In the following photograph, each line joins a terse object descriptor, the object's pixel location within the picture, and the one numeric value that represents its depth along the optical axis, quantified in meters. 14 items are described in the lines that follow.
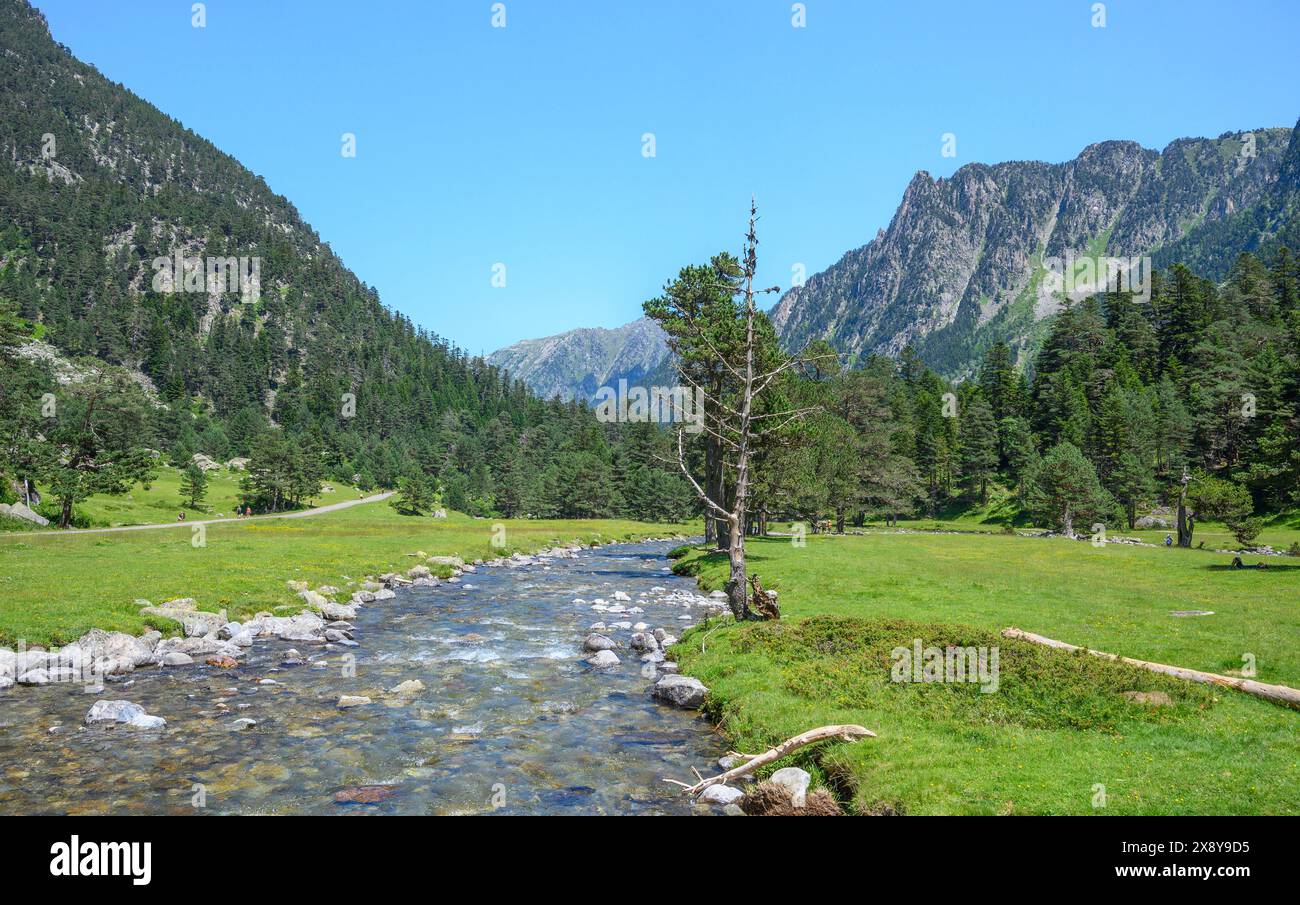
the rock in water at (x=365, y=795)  12.78
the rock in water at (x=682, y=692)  19.48
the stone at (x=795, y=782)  11.77
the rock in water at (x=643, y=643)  26.73
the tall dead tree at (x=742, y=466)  26.19
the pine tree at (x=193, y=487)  103.56
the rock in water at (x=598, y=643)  26.36
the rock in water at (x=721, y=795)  12.81
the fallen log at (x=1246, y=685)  15.04
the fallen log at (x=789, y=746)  13.41
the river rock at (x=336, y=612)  32.19
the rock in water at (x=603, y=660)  24.11
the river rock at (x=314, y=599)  32.94
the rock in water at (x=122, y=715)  16.56
